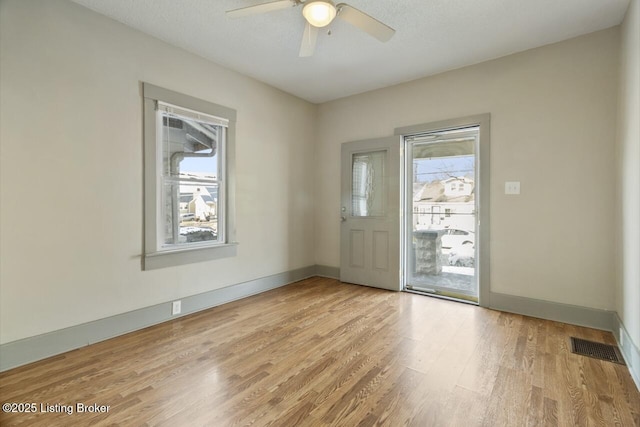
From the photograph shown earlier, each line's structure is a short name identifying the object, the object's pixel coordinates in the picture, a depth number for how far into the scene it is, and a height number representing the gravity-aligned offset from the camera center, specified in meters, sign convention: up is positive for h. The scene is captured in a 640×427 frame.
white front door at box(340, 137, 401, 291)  4.03 -0.03
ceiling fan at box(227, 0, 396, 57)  2.04 +1.41
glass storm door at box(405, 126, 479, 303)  3.73 -0.02
